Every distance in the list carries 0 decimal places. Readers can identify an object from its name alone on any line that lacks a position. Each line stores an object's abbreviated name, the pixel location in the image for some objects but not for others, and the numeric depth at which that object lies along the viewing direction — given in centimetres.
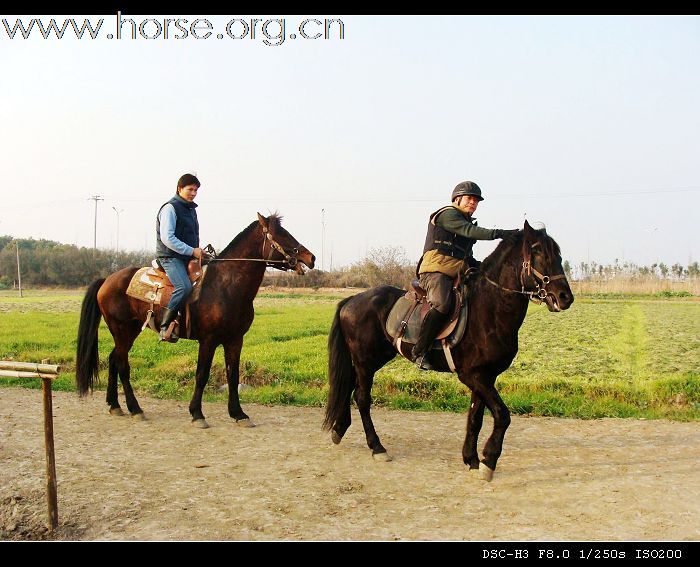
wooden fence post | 460
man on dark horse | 636
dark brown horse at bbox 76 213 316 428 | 812
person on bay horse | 823
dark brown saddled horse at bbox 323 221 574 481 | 595
